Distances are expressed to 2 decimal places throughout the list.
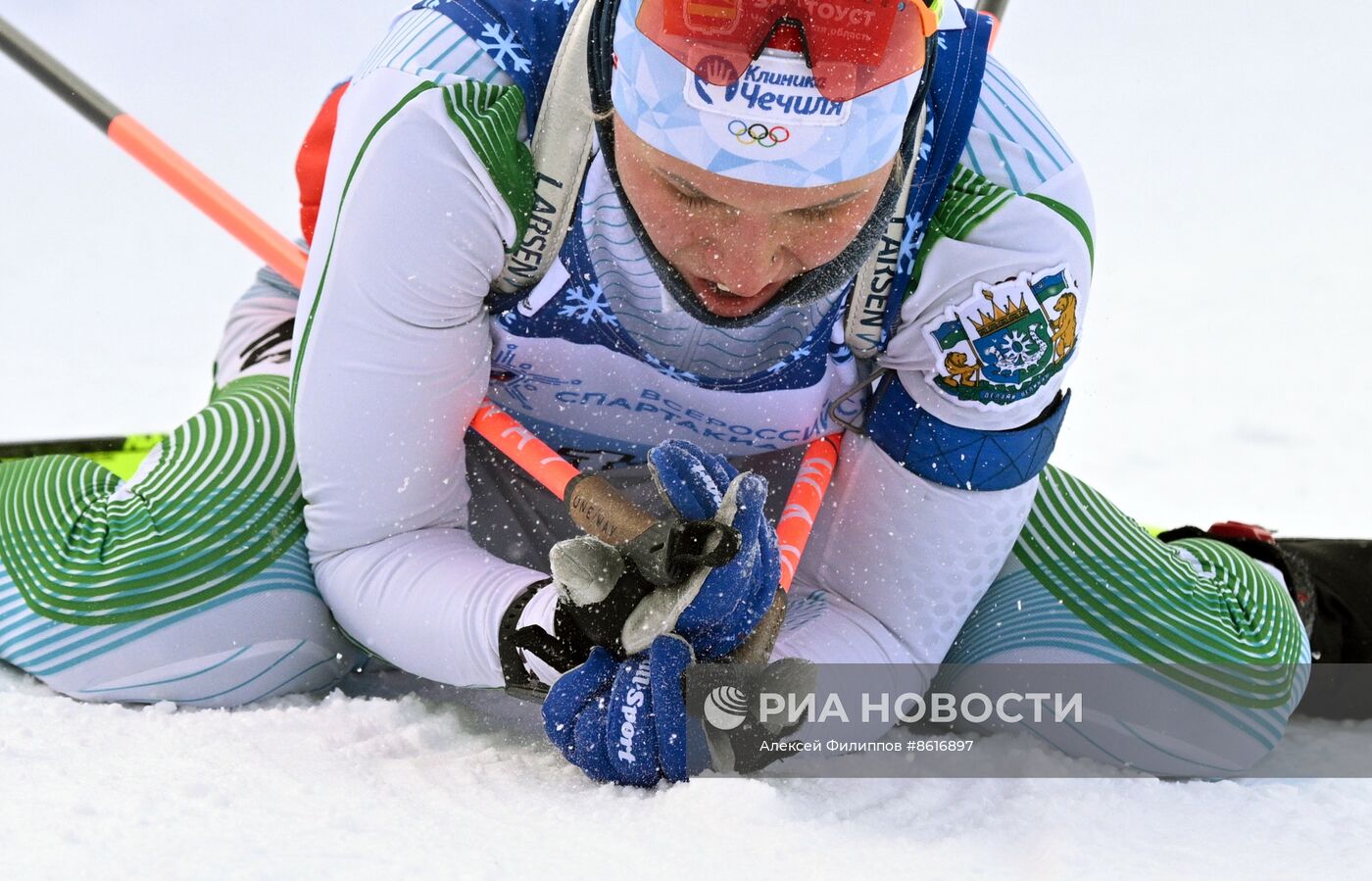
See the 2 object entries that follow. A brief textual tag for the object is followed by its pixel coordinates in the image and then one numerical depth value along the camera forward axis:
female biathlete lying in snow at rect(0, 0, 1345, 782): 4.04
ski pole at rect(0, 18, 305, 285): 4.51
